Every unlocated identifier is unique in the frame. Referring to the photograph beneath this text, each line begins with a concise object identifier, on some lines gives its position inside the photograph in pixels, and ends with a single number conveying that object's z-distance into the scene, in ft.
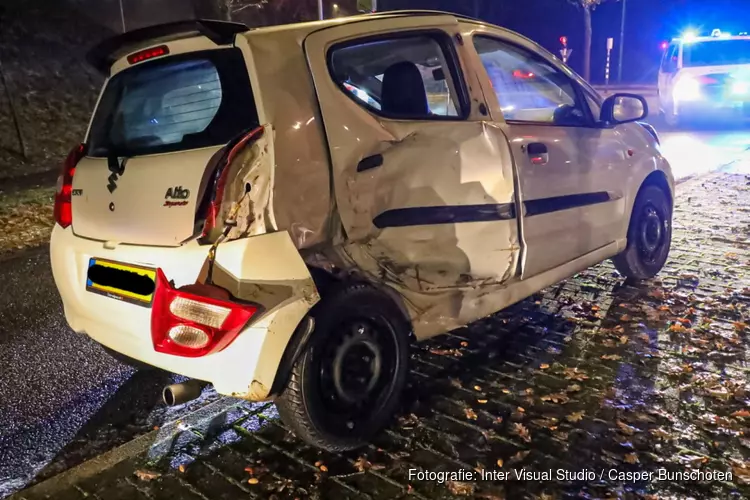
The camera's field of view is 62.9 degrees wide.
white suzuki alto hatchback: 8.14
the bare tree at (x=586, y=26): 82.43
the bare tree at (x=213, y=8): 32.22
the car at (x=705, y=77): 51.72
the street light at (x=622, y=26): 99.79
